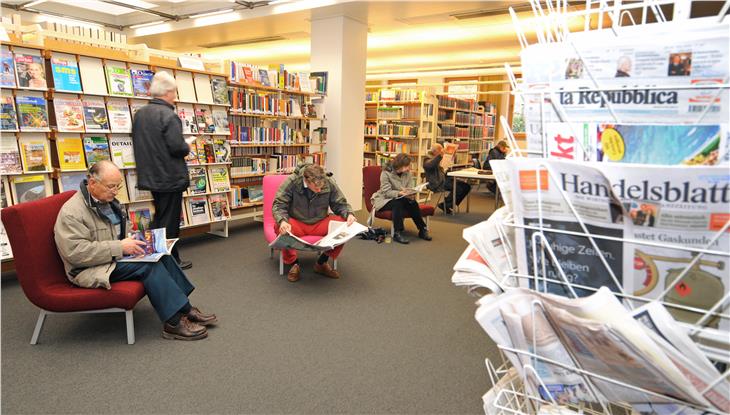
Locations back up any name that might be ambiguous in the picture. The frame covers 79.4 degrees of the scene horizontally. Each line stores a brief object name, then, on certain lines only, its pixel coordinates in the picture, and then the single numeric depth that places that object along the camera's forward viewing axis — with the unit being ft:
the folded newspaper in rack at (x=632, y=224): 2.29
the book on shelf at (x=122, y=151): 13.64
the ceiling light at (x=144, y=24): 27.81
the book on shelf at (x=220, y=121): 16.76
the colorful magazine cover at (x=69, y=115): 12.30
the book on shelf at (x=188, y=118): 15.62
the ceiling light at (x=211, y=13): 24.28
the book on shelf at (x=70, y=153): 12.46
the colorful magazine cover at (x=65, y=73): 12.17
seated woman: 17.48
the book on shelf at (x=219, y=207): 16.80
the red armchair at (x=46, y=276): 7.72
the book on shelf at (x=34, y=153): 11.77
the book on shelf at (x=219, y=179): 16.75
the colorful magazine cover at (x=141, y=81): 13.98
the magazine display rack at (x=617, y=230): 2.31
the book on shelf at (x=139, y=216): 14.34
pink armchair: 13.79
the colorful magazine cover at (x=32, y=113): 11.60
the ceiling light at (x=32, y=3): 24.12
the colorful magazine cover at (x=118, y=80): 13.37
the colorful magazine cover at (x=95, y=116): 12.95
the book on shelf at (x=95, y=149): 13.02
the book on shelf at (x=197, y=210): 16.12
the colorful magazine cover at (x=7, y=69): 11.13
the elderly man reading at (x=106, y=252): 8.05
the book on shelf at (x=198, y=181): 16.05
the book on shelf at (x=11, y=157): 11.38
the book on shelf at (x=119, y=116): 13.50
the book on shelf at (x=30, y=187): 11.78
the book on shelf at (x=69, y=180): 12.59
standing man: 12.57
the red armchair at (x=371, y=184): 18.29
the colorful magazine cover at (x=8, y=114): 11.19
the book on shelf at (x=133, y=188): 14.14
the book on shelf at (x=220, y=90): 16.66
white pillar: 22.13
